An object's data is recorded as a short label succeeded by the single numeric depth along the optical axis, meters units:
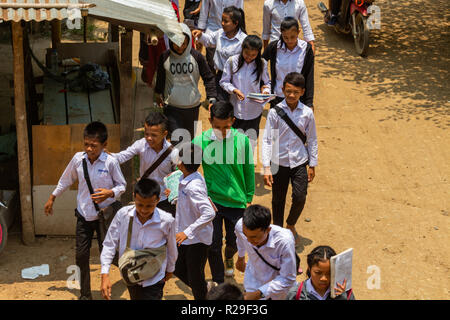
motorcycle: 12.22
